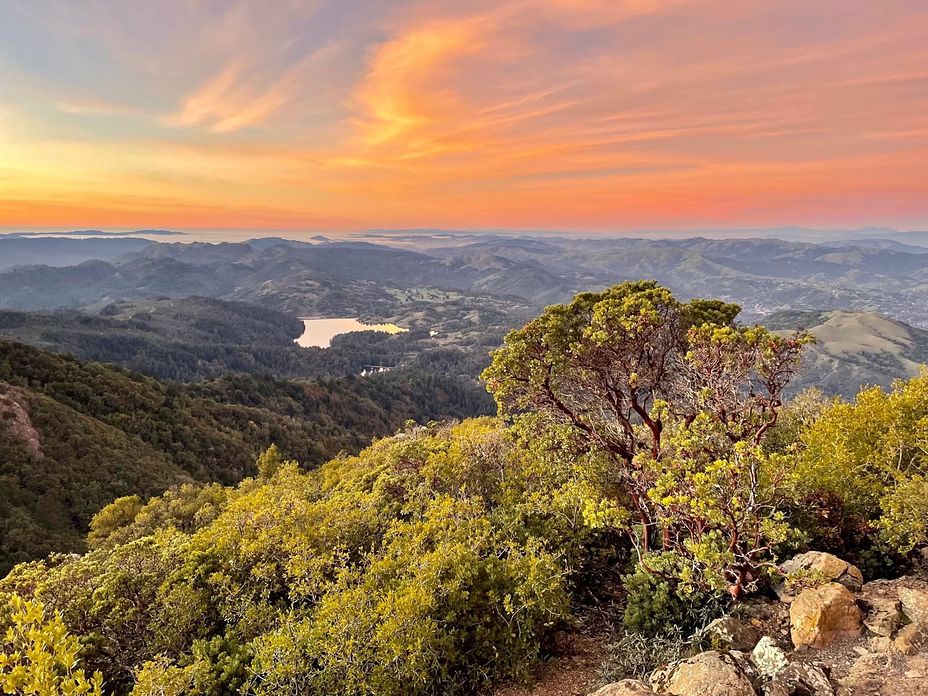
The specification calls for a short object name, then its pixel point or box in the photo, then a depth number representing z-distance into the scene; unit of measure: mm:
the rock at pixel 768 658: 12625
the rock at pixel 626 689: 12156
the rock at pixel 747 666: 12461
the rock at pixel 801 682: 11867
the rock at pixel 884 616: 13633
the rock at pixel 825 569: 16016
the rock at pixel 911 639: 12844
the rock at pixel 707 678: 11656
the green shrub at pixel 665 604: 16281
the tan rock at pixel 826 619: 13828
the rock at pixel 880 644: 13102
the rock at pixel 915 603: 13695
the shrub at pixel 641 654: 14758
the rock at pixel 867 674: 11938
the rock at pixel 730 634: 14148
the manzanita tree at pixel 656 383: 14797
